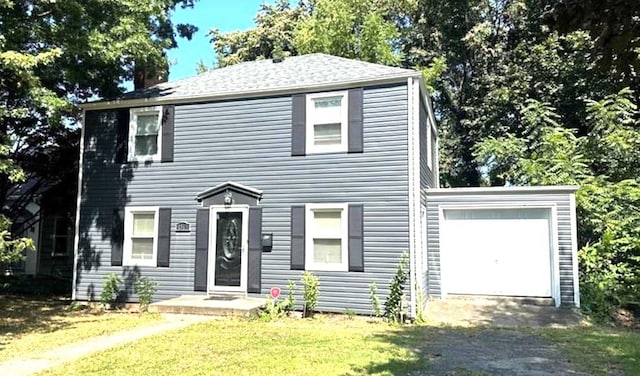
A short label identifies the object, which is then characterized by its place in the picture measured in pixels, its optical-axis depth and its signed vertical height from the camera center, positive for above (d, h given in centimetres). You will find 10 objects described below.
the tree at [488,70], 1936 +706
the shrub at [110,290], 1181 -119
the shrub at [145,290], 1156 -117
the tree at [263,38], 2567 +1033
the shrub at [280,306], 1020 -135
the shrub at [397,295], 990 -104
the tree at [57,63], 944 +420
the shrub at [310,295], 1040 -111
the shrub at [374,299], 1006 -115
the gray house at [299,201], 1042 +88
